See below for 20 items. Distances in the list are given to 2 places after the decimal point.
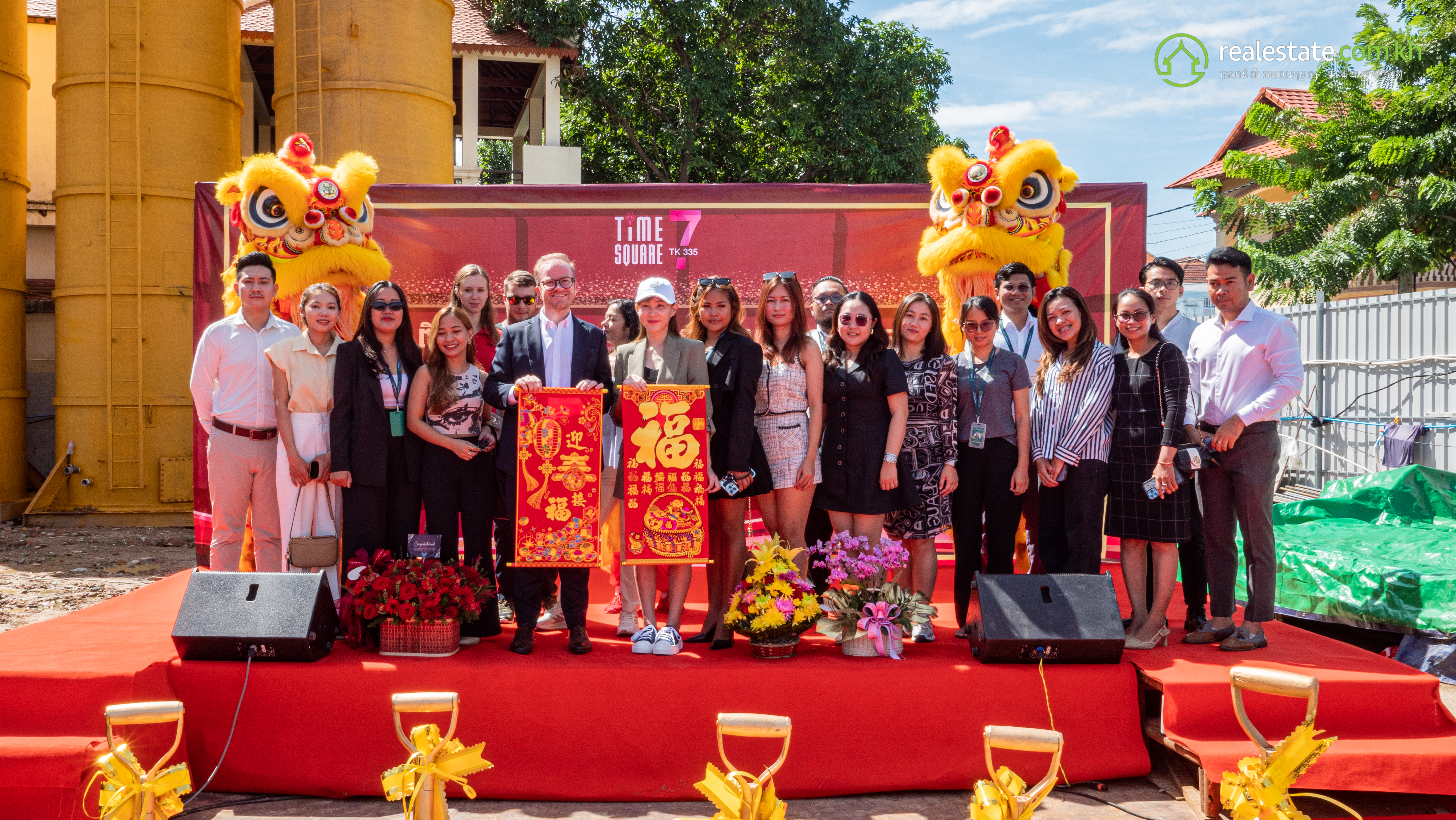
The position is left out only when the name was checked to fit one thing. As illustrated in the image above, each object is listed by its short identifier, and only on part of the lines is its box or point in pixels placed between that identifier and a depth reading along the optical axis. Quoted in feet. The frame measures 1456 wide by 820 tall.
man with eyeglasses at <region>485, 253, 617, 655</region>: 12.38
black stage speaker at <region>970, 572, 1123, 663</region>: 11.13
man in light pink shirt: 12.26
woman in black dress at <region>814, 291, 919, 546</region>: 12.61
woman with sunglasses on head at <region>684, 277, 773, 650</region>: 12.23
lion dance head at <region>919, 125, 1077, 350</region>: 16.19
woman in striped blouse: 12.51
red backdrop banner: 19.34
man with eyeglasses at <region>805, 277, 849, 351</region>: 14.74
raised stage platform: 10.59
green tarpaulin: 14.82
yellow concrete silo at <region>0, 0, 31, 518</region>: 33.99
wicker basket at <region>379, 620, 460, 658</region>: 11.60
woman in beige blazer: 11.98
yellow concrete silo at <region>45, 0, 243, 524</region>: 31.81
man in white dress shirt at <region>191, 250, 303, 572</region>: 14.02
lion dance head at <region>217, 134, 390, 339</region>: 16.83
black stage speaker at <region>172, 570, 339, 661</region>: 11.16
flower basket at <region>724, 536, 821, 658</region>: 11.46
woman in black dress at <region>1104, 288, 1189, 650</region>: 12.16
